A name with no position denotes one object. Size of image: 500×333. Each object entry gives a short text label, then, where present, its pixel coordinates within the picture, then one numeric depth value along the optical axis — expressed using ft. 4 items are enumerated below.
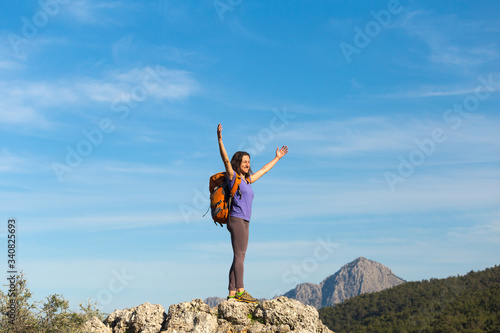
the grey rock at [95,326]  35.94
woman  37.01
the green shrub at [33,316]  35.35
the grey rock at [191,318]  34.22
